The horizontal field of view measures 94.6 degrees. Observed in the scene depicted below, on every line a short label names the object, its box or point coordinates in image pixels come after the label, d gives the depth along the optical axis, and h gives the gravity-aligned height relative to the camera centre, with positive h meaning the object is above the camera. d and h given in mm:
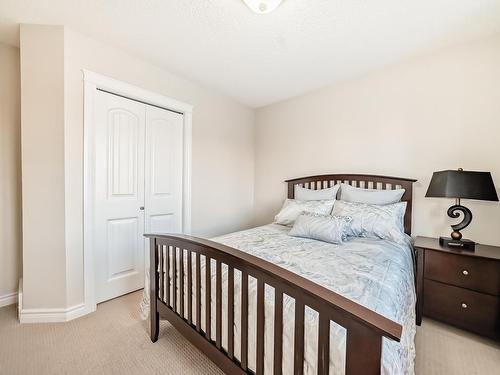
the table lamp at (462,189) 1736 -30
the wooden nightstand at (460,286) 1614 -759
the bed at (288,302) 760 -529
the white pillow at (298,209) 2406 -266
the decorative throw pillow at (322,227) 1943 -380
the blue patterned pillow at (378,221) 2014 -328
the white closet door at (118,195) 2146 -123
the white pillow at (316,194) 2602 -111
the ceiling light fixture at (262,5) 1546 +1221
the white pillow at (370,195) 2240 -106
